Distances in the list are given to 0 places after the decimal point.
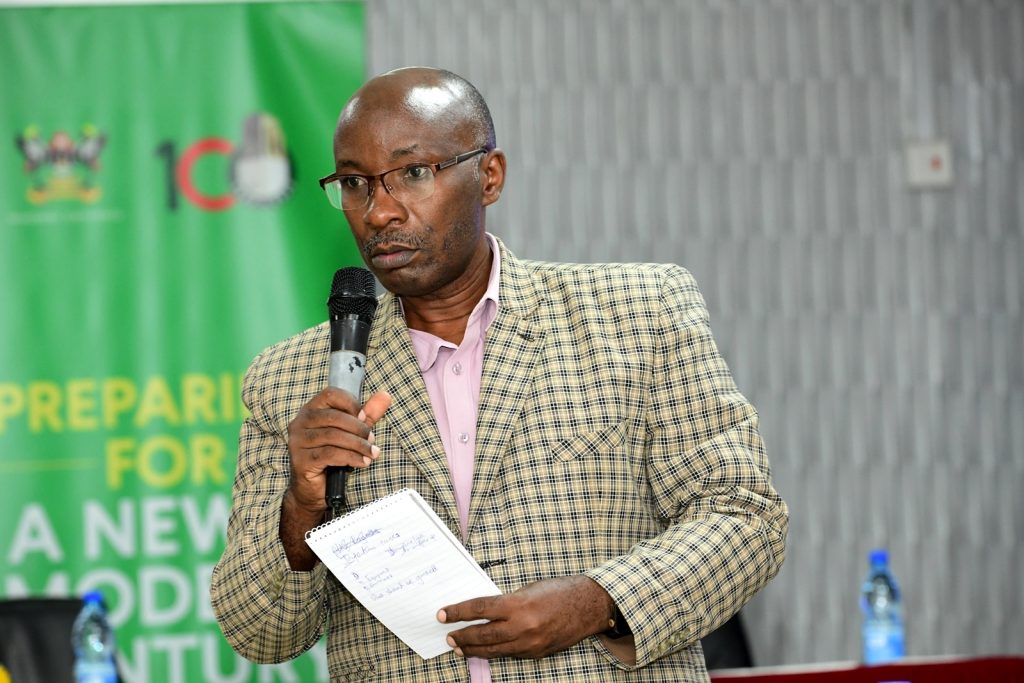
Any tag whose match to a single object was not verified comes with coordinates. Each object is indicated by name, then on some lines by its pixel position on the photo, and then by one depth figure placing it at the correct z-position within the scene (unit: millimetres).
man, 3178
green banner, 7898
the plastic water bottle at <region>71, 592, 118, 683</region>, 6105
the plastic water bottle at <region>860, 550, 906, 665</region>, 6387
